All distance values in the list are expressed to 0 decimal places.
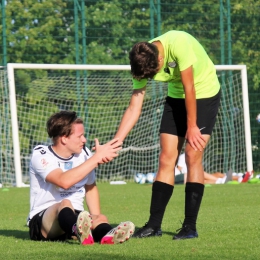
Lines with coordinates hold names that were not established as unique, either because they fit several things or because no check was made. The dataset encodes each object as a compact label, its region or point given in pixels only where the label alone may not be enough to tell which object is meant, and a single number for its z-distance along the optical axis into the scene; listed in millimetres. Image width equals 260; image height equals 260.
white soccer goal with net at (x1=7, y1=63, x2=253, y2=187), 30578
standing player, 12086
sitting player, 11309
